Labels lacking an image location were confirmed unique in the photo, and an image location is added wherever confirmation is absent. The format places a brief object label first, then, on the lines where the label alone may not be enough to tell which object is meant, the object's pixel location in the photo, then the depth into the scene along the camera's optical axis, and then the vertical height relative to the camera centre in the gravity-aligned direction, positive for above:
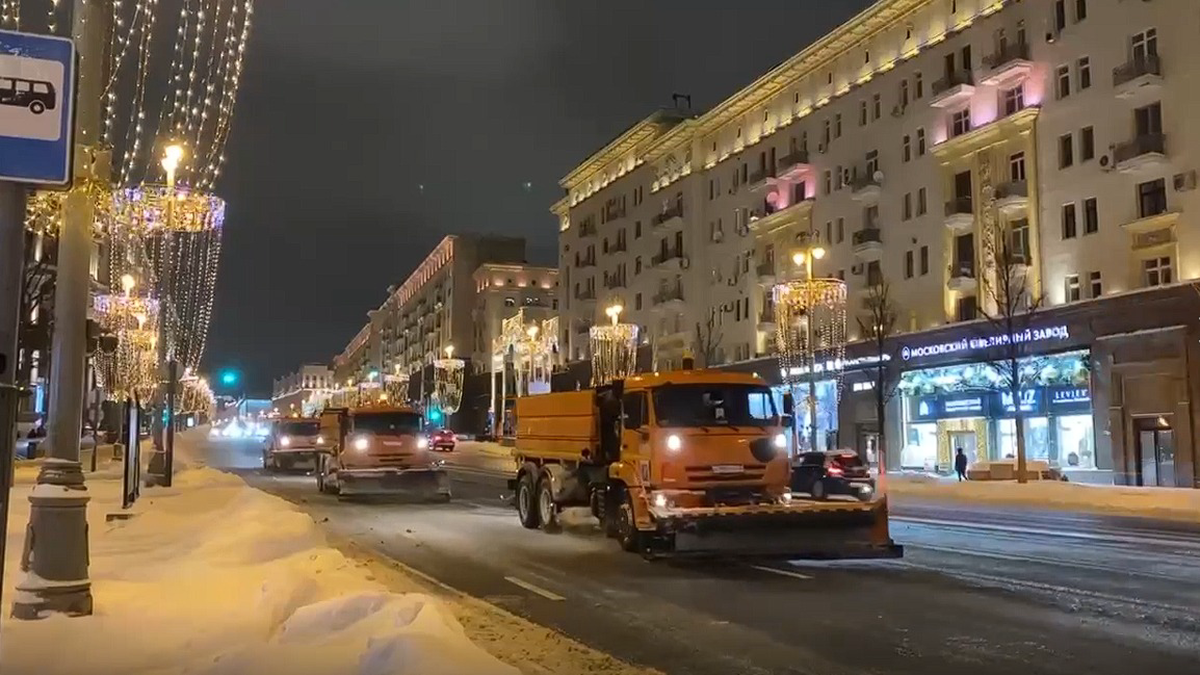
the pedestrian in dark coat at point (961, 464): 43.75 -1.39
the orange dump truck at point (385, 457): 29.38 -0.54
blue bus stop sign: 5.20 +1.64
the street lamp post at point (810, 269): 43.69 +6.45
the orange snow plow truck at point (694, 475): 15.16 -0.67
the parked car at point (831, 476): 32.75 -1.36
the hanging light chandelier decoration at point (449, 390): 118.01 +5.16
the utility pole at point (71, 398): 9.18 +0.41
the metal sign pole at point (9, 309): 4.80 +0.62
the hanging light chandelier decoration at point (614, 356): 73.38 +5.52
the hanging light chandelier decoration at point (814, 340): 55.75 +4.95
